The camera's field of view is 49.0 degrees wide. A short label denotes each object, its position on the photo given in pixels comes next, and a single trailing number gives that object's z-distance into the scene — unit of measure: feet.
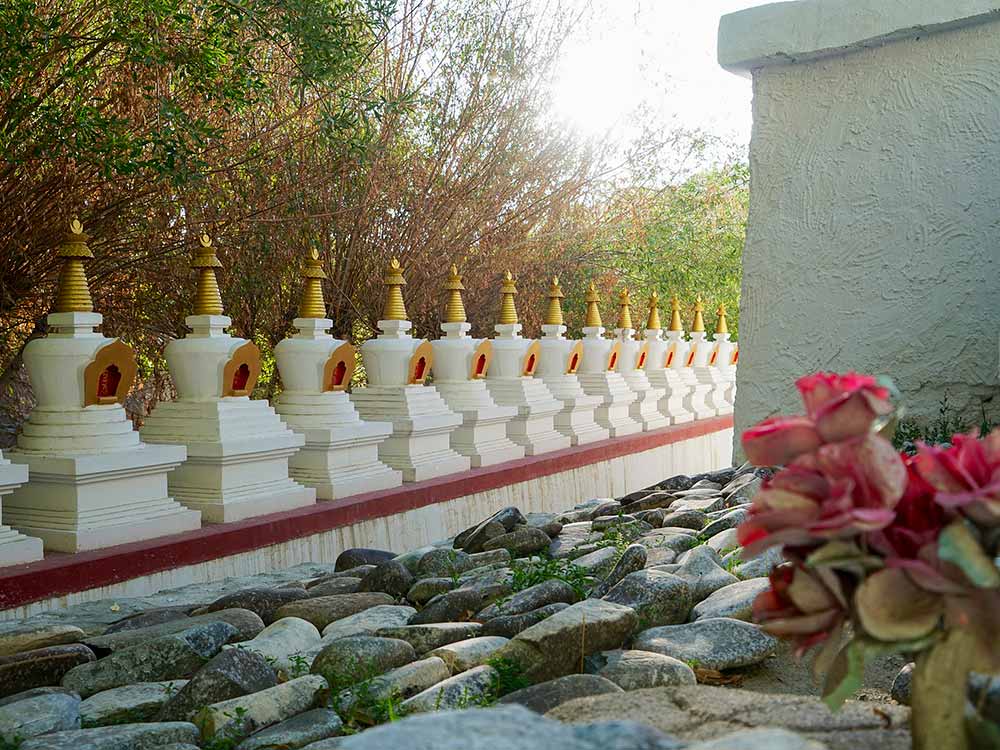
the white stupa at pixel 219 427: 17.29
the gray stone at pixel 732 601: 9.87
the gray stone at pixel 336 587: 13.67
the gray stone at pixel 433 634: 10.10
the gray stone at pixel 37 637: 11.77
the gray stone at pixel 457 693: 8.02
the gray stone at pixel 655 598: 10.11
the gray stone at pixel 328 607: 12.14
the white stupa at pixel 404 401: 22.02
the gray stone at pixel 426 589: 12.88
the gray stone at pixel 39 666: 10.29
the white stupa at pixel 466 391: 24.50
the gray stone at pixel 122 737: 8.04
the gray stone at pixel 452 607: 11.48
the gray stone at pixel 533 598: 10.84
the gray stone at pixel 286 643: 10.43
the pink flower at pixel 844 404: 4.24
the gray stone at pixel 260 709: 8.30
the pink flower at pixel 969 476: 4.14
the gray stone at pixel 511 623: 9.83
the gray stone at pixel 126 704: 9.16
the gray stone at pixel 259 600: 13.00
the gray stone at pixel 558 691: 7.04
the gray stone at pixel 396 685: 8.50
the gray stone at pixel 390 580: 13.39
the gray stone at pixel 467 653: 9.10
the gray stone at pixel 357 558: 16.14
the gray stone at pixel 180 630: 11.34
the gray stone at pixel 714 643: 8.84
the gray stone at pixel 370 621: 11.50
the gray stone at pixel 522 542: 15.76
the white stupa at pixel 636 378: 33.53
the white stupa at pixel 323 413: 19.76
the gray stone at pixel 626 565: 11.78
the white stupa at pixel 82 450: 14.99
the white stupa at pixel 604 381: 31.40
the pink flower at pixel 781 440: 4.38
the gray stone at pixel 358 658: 9.19
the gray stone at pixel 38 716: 8.81
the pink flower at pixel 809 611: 4.42
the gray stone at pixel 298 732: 7.83
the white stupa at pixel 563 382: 28.96
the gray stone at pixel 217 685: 9.05
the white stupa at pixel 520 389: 26.71
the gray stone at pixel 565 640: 8.66
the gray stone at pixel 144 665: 10.22
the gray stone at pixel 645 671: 8.11
